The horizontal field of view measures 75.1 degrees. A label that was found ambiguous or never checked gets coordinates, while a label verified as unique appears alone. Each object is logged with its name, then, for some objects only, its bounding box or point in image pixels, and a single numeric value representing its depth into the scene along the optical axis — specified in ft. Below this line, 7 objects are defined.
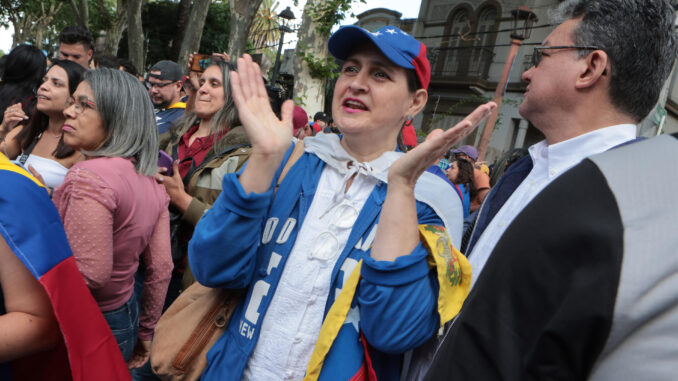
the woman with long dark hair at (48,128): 9.02
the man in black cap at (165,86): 14.57
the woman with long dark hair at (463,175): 16.20
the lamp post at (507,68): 37.39
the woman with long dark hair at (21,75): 11.55
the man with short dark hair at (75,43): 16.15
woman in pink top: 6.28
